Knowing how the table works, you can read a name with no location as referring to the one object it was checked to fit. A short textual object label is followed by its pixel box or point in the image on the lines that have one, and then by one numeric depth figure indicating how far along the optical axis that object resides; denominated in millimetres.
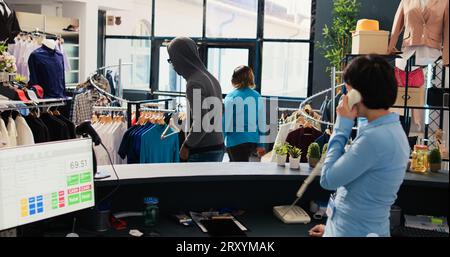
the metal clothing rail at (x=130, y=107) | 4590
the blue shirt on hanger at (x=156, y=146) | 4359
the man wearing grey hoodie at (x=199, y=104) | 3363
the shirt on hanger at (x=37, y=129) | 4234
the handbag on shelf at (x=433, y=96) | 2423
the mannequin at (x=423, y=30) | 3330
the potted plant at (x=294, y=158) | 2803
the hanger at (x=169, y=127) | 4422
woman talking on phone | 1638
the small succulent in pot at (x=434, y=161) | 2564
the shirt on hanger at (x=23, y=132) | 4086
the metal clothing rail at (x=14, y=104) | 3960
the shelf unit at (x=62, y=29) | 7412
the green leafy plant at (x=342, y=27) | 7141
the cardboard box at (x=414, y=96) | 3441
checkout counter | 2527
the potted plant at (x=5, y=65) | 4742
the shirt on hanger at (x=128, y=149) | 4391
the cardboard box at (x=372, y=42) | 3486
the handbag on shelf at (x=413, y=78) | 3531
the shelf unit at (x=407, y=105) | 3340
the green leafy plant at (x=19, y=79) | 5257
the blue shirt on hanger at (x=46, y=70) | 5820
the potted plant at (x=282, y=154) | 2857
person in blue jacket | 4297
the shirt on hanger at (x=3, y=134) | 3885
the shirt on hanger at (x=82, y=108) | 5562
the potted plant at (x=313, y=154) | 2787
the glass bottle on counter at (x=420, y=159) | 2658
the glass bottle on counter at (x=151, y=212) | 2525
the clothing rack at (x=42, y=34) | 6577
